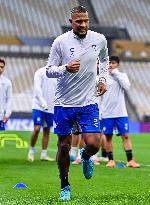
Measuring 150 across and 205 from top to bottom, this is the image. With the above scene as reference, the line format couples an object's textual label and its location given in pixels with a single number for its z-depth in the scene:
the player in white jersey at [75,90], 6.96
